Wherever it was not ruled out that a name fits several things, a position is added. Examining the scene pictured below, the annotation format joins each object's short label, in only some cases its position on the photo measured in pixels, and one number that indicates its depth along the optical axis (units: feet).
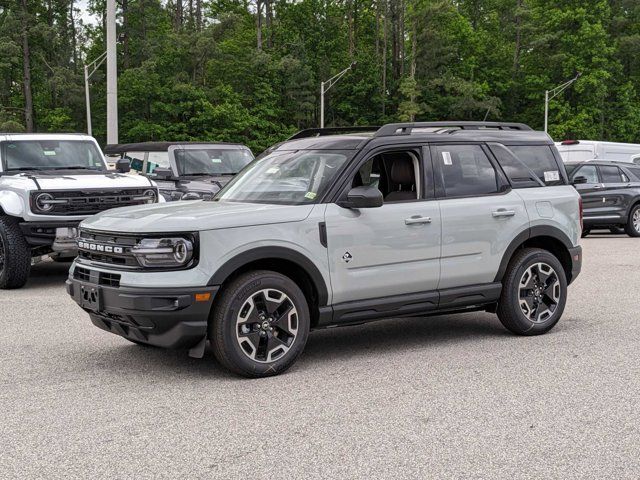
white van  83.56
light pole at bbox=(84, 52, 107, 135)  135.07
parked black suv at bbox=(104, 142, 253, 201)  46.42
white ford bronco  33.91
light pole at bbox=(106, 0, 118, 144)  73.87
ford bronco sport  18.51
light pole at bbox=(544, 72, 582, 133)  203.88
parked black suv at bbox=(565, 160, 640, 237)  62.13
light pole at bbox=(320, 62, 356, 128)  209.63
